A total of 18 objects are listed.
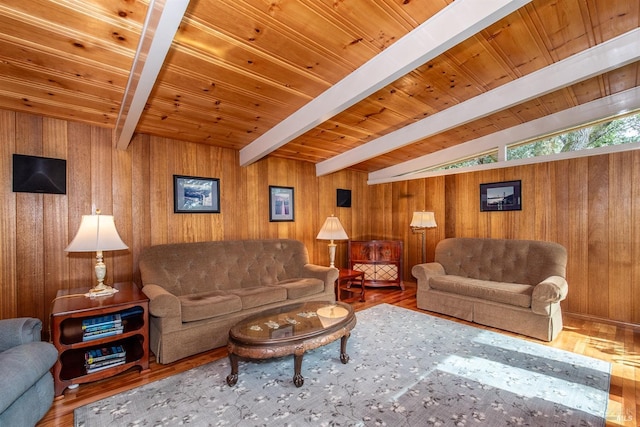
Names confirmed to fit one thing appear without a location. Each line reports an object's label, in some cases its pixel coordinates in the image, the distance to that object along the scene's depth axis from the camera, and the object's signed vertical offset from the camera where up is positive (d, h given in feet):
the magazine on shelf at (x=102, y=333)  7.34 -3.10
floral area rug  5.98 -4.30
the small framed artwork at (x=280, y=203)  14.51 +0.49
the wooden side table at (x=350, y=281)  13.97 -3.88
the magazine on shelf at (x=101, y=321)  7.50 -2.84
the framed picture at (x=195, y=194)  11.54 +0.79
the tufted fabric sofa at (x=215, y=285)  8.39 -2.73
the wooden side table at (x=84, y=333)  6.86 -3.16
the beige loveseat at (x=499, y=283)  9.95 -2.98
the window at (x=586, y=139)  10.85 +2.92
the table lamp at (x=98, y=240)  7.76 -0.70
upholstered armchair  4.79 -2.82
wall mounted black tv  8.50 +1.24
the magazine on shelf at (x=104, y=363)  7.39 -3.89
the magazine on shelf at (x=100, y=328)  7.43 -2.97
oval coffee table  6.82 -3.07
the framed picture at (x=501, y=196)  13.57 +0.68
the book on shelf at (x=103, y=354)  7.49 -3.74
